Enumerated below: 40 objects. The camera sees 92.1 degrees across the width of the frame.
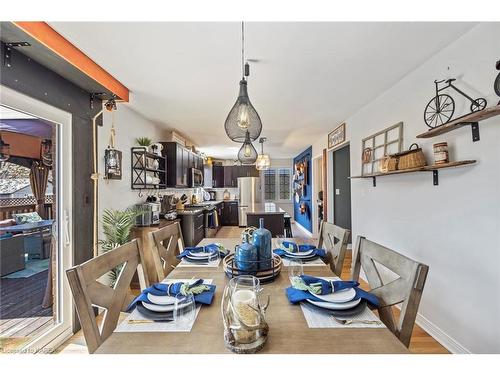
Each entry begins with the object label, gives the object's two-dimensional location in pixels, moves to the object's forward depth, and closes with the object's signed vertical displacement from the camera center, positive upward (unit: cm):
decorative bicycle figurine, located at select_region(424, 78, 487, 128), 181 +63
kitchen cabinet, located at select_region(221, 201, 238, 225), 805 -85
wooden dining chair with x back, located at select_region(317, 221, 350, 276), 167 -44
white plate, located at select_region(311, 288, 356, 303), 98 -46
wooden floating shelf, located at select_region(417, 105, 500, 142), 139 +43
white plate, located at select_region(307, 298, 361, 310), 93 -46
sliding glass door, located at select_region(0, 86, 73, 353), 190 -13
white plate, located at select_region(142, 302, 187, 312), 93 -46
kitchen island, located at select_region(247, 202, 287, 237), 420 -57
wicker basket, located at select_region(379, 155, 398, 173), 234 +23
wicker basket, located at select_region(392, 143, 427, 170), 204 +25
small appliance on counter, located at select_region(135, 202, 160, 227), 323 -35
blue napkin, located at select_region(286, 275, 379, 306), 101 -45
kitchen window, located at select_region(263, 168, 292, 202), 921 +23
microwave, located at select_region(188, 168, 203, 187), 526 +27
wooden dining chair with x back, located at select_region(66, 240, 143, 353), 91 -44
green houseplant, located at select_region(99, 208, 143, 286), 256 -43
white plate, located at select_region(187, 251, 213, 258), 162 -45
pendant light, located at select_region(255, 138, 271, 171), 512 +55
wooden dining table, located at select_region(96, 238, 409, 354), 73 -48
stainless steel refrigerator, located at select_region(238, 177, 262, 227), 762 -14
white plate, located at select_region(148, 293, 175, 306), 97 -46
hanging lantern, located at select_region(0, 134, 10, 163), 180 +30
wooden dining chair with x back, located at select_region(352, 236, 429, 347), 96 -45
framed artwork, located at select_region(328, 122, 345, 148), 411 +94
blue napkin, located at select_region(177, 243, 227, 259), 169 -44
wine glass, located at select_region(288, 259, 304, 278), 129 -45
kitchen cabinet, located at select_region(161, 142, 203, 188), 425 +48
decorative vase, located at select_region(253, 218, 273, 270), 132 -32
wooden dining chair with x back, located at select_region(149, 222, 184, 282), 160 -45
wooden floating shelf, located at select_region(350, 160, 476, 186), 165 +15
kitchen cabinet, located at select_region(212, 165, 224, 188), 867 +46
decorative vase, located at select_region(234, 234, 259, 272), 129 -37
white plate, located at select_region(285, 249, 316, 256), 168 -46
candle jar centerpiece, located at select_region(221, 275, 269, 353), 73 -41
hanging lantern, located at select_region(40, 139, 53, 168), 213 +34
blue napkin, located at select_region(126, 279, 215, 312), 100 -45
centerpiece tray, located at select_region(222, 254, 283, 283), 127 -45
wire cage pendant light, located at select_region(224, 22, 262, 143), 144 +43
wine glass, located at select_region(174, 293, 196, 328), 87 -45
